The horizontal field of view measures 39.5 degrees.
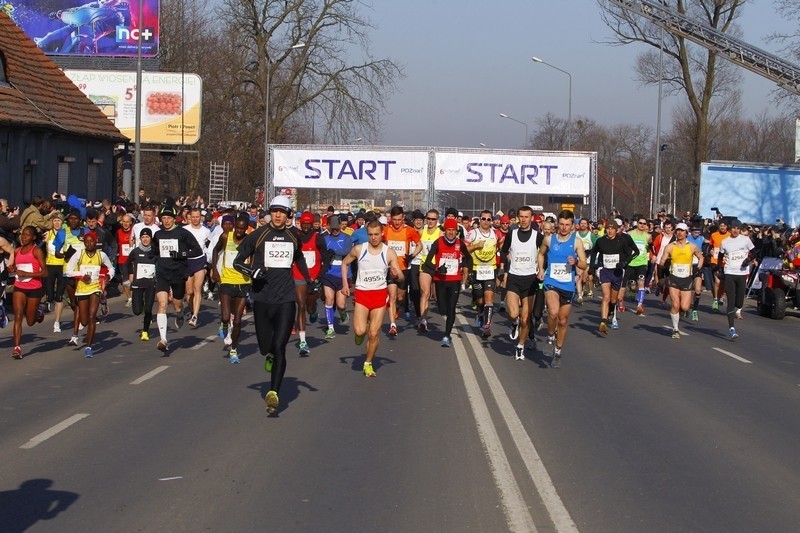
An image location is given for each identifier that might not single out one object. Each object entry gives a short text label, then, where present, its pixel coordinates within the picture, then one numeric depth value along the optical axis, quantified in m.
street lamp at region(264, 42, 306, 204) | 33.97
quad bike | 23.45
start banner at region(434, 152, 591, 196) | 33.50
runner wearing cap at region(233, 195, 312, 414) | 10.23
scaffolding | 50.50
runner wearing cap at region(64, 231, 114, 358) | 14.53
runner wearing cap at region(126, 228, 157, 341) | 15.60
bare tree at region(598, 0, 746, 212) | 44.50
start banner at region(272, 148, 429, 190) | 33.28
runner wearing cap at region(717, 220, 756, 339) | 19.97
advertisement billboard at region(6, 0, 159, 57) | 45.31
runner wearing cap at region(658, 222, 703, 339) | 18.38
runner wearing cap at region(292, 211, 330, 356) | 15.47
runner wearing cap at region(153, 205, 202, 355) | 15.50
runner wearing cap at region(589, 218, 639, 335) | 18.89
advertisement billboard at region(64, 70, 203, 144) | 46.19
